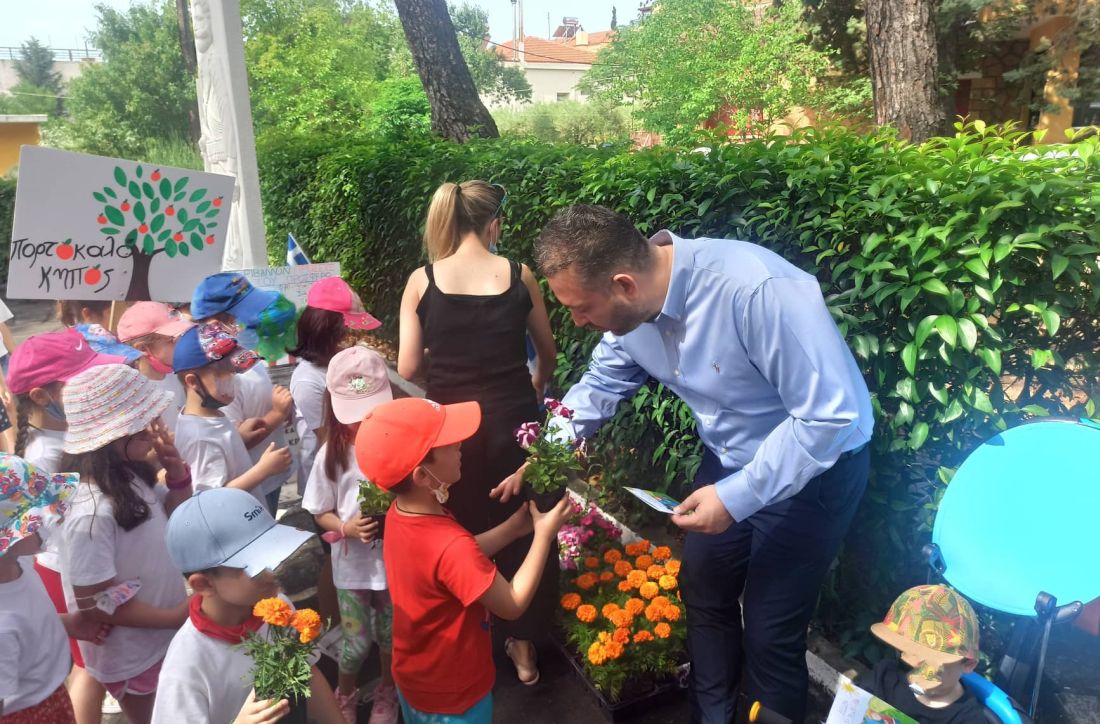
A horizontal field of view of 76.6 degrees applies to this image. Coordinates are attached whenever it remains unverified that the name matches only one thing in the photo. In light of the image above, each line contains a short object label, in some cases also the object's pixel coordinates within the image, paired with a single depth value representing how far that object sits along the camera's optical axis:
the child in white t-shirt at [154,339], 3.56
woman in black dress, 2.87
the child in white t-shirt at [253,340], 3.25
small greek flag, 5.12
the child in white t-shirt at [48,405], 2.64
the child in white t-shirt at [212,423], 2.82
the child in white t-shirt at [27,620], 1.96
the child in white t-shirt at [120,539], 2.29
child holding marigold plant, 1.74
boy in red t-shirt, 2.05
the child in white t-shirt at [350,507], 2.75
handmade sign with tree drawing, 3.39
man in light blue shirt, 1.93
